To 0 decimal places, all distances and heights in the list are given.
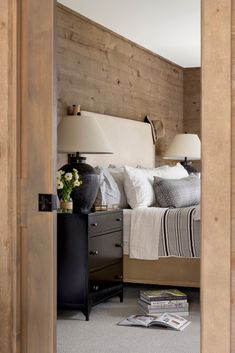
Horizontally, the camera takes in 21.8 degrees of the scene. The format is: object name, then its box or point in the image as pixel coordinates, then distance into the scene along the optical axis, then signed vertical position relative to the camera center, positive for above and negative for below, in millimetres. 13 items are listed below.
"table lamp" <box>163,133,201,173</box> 7449 +313
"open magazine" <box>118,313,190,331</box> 4184 -1041
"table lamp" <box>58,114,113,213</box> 4645 +197
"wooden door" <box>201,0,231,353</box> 1812 -16
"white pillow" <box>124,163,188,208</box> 5492 -135
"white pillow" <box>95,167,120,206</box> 5074 -151
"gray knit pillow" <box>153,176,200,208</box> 5551 -189
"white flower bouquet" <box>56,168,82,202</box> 4504 -74
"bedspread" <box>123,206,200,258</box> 4863 -488
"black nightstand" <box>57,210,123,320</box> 4449 -661
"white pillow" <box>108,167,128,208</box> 5594 -82
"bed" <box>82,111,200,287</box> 4992 +91
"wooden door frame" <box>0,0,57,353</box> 2221 +0
